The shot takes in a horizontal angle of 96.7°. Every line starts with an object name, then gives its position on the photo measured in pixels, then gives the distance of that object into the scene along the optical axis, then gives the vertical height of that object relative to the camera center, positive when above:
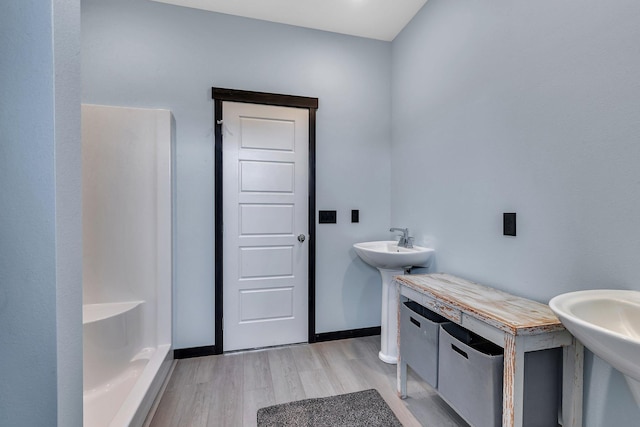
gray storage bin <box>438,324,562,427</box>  1.12 -0.74
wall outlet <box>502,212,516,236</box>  1.45 -0.08
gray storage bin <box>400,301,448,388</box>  1.48 -0.74
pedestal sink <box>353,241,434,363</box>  1.96 -0.50
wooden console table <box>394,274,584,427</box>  1.04 -0.50
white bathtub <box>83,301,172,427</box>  1.51 -0.98
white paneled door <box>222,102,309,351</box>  2.30 -0.14
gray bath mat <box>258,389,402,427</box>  1.53 -1.16
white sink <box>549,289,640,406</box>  0.73 -0.34
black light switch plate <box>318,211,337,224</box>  2.48 -0.08
